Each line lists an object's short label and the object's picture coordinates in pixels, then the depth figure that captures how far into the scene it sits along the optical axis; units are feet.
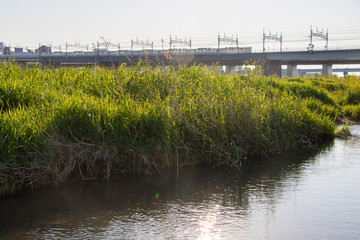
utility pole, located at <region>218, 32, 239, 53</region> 331.53
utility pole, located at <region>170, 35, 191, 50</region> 376.07
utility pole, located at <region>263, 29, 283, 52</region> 306.55
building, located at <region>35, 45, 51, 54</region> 302.62
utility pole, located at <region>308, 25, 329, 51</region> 271.45
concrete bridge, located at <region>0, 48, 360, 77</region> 219.00
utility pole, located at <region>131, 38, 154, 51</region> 381.60
